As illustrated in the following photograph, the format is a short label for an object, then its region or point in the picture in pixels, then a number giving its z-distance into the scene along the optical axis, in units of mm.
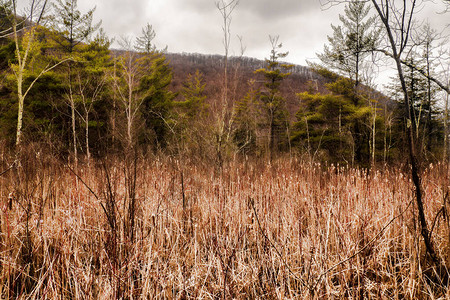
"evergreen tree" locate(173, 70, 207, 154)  7839
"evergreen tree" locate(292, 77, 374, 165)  12258
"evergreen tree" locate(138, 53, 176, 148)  15641
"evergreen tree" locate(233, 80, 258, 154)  15686
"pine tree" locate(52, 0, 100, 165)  13102
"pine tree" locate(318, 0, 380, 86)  12713
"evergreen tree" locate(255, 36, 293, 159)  18852
